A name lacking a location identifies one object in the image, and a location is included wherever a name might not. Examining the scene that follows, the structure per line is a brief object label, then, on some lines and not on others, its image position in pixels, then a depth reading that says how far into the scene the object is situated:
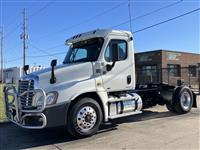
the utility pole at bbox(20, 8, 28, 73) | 25.41
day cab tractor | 4.17
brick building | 19.83
